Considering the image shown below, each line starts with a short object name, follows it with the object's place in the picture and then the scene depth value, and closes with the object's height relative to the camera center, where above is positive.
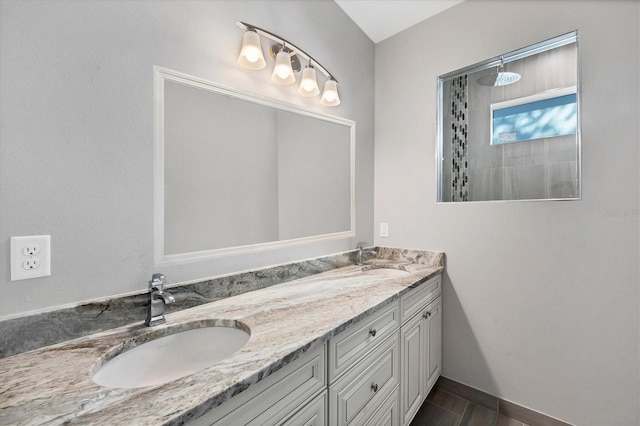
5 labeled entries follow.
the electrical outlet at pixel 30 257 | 0.77 -0.13
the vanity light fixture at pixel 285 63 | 1.26 +0.79
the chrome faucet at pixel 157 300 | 0.94 -0.30
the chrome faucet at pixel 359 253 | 1.94 -0.28
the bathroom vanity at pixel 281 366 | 0.57 -0.40
